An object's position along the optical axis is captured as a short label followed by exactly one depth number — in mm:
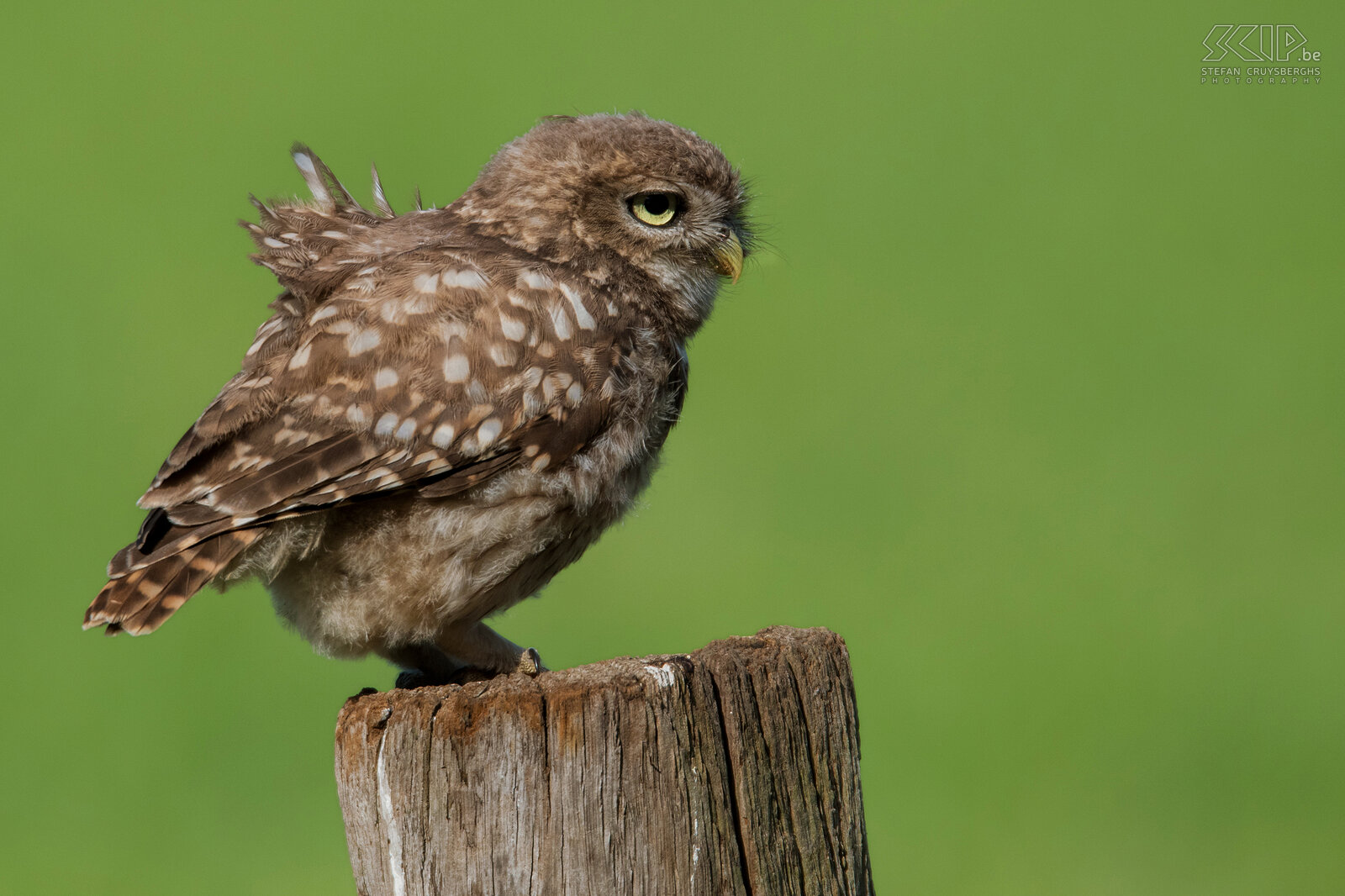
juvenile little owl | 7277
